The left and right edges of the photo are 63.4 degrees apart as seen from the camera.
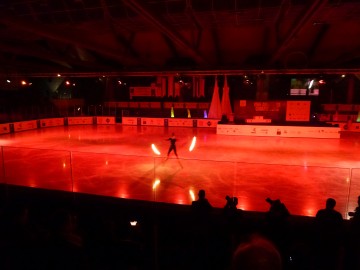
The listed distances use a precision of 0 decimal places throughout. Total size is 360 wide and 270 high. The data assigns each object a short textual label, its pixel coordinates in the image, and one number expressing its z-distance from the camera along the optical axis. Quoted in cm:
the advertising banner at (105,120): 3241
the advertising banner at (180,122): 2991
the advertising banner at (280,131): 2290
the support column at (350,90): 3170
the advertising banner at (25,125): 2555
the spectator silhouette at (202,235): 449
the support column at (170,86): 3459
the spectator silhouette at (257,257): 148
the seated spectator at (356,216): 497
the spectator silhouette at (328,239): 441
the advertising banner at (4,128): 2403
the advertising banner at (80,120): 3171
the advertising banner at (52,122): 2875
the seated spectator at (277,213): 487
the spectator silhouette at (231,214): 512
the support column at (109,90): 3781
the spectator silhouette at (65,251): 425
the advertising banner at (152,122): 3040
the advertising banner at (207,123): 2909
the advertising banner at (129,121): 3130
